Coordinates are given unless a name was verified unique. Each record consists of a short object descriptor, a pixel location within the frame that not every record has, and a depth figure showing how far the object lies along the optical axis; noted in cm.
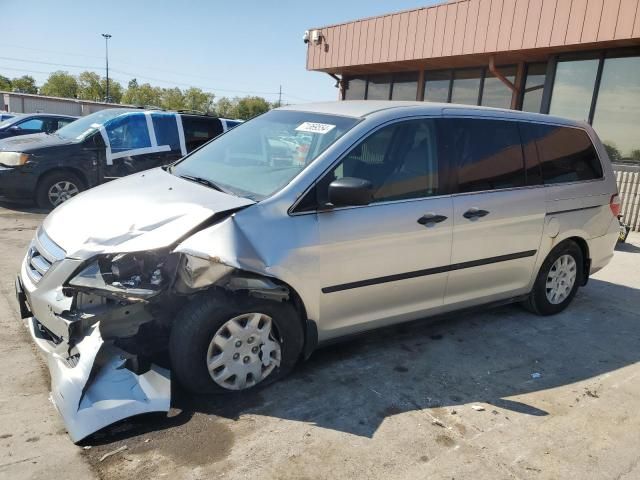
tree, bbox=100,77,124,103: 9656
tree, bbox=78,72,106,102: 9270
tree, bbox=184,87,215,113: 10288
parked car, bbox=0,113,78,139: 1338
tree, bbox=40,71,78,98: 9069
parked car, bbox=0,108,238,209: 784
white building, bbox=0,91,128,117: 3494
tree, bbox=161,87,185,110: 9775
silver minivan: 276
